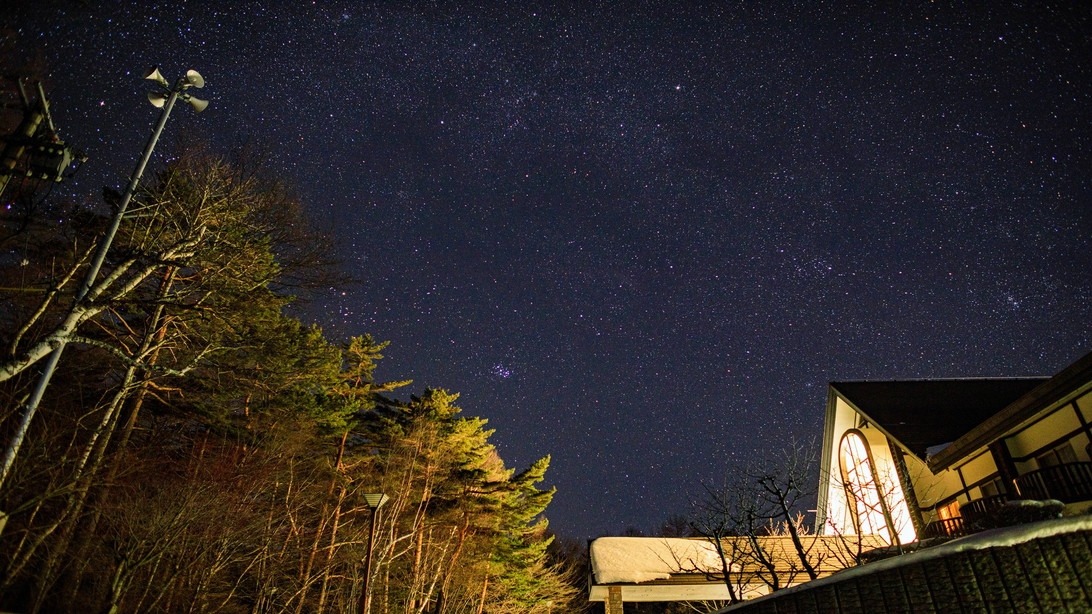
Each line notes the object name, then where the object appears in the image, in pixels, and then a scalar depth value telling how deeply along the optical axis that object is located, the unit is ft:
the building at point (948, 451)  34.17
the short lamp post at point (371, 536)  38.37
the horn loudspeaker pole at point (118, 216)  21.66
